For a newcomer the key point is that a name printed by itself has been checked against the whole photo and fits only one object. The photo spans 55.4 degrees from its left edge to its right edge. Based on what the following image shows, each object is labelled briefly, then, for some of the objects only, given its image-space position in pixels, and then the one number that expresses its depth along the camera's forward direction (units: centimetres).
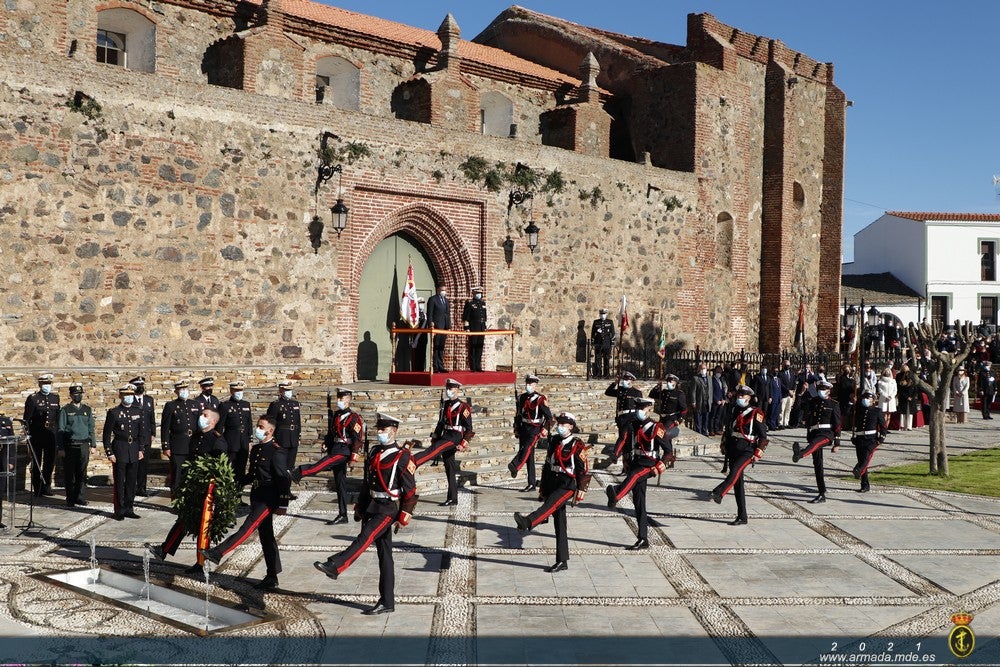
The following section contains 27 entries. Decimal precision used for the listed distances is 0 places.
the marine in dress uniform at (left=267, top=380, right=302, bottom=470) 1298
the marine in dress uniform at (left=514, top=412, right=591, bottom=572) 976
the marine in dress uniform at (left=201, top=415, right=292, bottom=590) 881
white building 4156
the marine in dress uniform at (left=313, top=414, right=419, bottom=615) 825
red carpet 1784
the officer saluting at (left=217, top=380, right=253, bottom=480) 1287
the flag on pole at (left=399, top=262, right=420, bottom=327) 1955
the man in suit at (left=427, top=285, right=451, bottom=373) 1939
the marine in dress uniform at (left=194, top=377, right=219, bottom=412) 1323
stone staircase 1462
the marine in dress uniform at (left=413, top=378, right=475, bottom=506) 1263
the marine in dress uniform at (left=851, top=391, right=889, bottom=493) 1433
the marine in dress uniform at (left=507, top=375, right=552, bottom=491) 1368
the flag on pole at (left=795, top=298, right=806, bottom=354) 2820
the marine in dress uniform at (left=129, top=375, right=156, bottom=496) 1278
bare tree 1592
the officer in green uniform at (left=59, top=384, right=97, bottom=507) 1259
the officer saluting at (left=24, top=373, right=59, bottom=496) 1307
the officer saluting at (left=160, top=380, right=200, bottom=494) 1311
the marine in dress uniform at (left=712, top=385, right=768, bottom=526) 1229
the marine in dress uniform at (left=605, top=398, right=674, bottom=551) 1086
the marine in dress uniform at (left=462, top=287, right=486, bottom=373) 1984
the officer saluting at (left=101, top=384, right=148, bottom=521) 1189
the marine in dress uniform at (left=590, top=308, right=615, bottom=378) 2191
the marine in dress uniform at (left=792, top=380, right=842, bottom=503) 1353
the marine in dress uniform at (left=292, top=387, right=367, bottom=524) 1151
